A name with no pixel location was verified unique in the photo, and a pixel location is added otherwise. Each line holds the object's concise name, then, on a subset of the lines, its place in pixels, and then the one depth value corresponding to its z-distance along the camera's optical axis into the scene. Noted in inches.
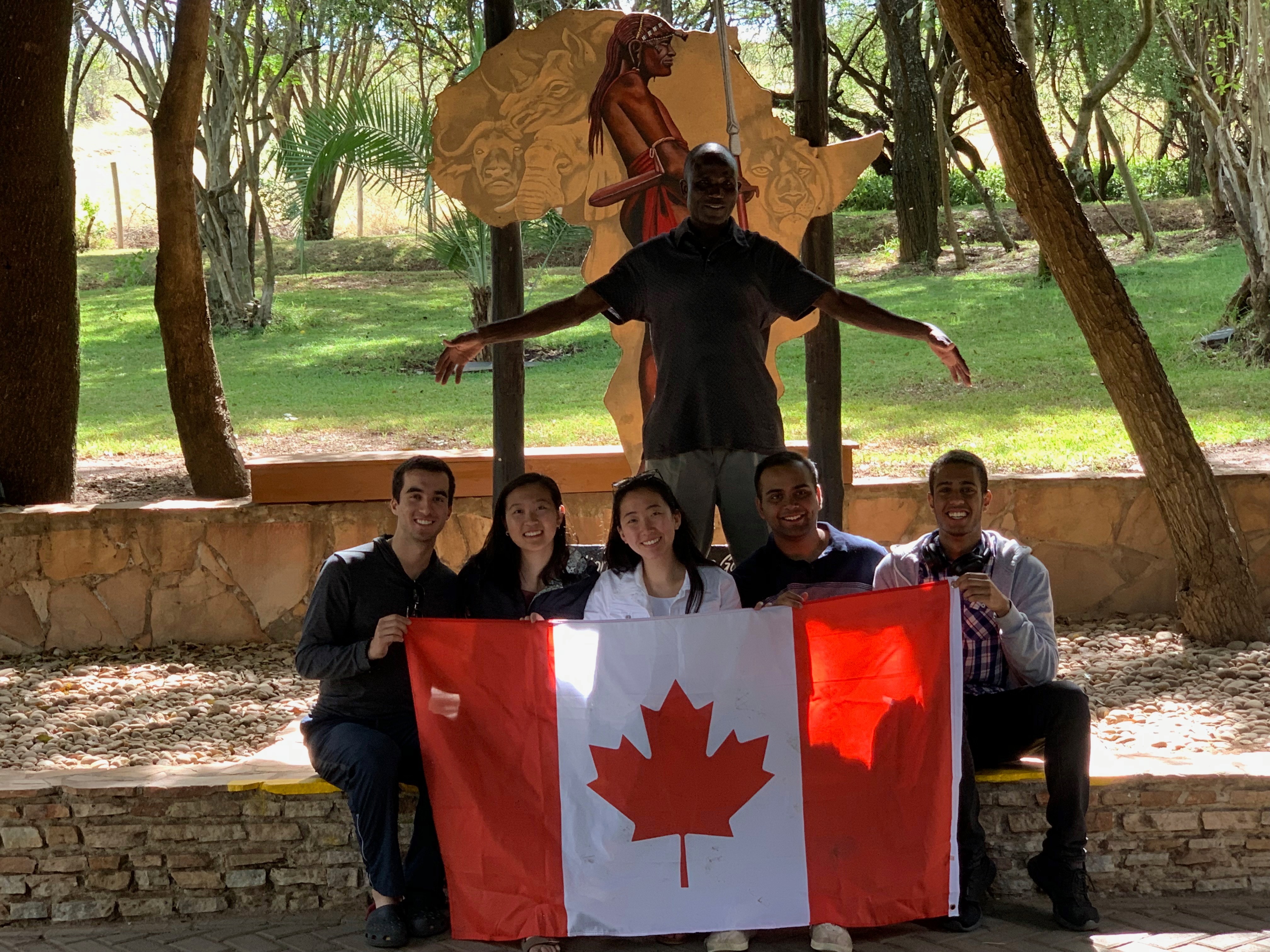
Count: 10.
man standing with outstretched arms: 175.8
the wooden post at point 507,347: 234.2
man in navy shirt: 163.5
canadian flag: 149.1
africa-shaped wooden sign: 227.3
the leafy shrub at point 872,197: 1010.7
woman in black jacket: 164.2
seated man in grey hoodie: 151.2
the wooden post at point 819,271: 246.1
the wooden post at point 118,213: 1109.7
